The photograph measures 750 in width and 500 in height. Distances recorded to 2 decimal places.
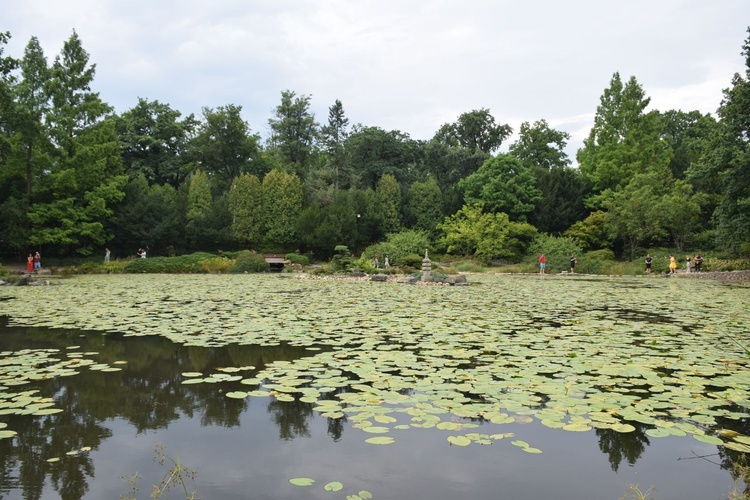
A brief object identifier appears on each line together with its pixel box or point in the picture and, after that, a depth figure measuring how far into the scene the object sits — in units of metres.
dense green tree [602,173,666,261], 29.89
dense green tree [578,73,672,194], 37.34
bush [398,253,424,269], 27.19
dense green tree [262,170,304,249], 35.25
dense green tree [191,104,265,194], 43.66
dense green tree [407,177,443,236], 37.78
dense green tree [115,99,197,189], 42.12
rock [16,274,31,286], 16.66
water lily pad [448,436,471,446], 3.29
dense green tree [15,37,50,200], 26.73
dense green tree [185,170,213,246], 34.28
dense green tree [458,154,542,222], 35.78
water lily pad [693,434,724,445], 3.35
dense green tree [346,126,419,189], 43.47
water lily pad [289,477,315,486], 2.82
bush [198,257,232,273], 26.33
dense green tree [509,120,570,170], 44.97
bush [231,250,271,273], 26.94
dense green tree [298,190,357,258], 33.44
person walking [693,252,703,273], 25.43
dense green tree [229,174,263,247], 35.38
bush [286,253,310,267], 30.28
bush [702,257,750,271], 24.05
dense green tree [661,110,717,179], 39.88
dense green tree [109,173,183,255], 31.02
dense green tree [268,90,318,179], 45.31
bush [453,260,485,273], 28.47
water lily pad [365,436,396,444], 3.35
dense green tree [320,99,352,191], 45.56
